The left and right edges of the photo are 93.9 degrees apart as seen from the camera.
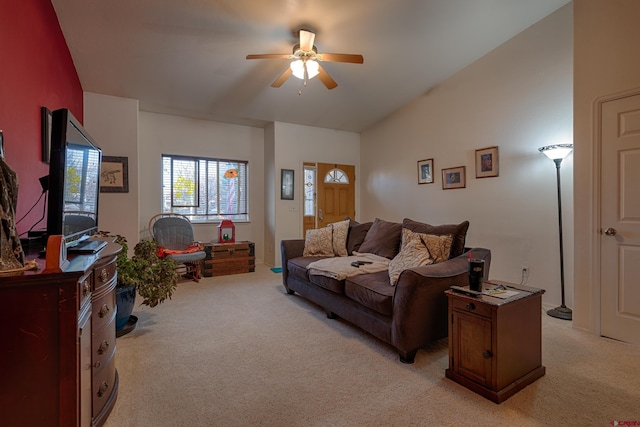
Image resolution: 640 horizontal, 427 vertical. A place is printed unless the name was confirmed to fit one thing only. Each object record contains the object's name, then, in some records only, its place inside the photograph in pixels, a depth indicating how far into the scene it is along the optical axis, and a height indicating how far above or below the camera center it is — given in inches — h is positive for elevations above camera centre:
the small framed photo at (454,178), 170.6 +20.3
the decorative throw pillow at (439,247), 103.4 -12.1
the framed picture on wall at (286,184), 215.2 +21.4
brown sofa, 84.2 -26.2
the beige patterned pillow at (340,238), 147.8 -12.5
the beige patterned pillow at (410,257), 99.7 -15.3
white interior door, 95.9 -2.9
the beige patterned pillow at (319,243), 149.3 -15.1
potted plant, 103.7 -23.2
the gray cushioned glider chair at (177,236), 181.9 -14.0
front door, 232.4 +16.3
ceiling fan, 117.9 +63.7
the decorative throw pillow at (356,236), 147.0 -11.5
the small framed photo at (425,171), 188.4 +26.5
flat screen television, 53.4 +6.7
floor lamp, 120.2 +16.2
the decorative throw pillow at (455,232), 106.3 -7.3
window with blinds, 201.3 +18.4
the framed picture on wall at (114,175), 161.0 +21.5
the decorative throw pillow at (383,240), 128.0 -12.1
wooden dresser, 43.5 -20.1
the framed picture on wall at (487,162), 154.8 +26.5
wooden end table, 68.9 -31.7
